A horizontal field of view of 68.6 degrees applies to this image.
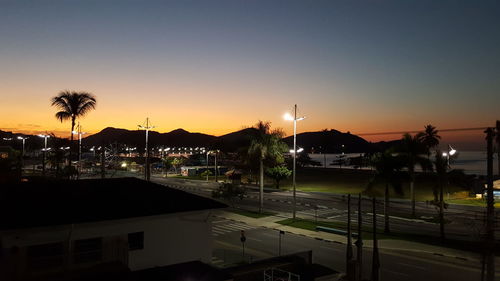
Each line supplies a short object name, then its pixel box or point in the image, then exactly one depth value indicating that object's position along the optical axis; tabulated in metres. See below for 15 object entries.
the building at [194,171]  112.69
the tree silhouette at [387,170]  33.03
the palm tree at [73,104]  35.19
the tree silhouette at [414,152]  39.00
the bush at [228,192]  50.47
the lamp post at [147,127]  48.77
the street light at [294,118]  42.75
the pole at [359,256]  23.21
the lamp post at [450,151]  57.87
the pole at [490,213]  17.94
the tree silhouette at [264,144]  47.56
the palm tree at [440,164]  35.69
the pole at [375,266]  22.42
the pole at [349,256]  23.98
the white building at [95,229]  13.46
